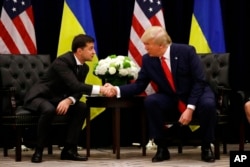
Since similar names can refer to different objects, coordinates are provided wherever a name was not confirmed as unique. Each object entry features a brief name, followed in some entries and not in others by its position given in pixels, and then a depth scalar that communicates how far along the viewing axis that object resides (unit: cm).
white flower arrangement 779
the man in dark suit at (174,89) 692
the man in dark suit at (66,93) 716
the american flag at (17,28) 875
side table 747
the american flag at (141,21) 906
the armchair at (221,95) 736
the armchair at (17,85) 722
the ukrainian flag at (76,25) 884
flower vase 784
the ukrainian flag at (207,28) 915
